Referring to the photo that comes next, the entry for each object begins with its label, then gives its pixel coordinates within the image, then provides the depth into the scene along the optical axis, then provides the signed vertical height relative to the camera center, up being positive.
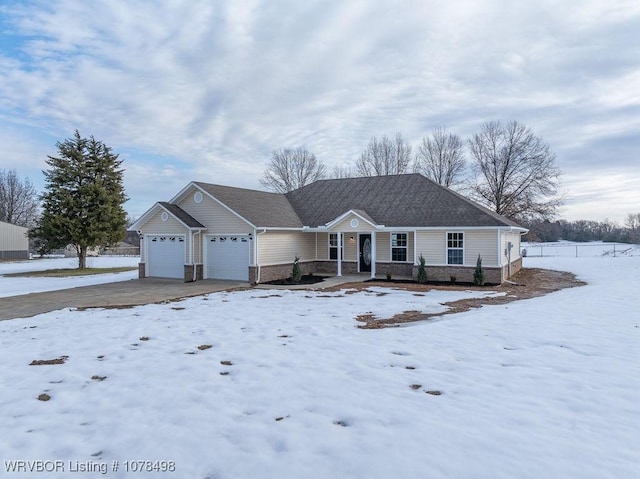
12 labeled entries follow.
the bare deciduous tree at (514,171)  33.66 +5.64
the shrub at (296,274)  17.75 -1.44
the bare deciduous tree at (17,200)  56.48 +6.04
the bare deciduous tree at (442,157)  38.69 +7.81
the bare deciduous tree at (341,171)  45.69 +7.79
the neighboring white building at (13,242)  39.84 +0.11
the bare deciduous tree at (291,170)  46.59 +8.09
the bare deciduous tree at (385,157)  41.59 +8.52
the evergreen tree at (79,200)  25.73 +2.68
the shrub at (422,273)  17.62 -1.44
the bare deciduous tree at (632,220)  76.94 +3.32
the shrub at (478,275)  16.67 -1.46
